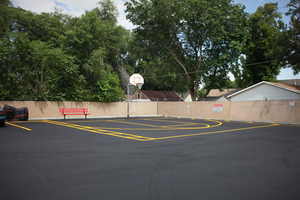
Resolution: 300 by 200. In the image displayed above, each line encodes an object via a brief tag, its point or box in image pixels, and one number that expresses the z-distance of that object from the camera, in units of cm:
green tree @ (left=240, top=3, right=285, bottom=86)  3050
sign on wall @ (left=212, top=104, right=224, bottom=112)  2000
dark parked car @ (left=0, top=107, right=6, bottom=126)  1100
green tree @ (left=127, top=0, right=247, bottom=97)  2541
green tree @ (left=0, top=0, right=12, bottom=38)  2358
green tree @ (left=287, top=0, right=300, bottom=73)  2042
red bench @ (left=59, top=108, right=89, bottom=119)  1879
